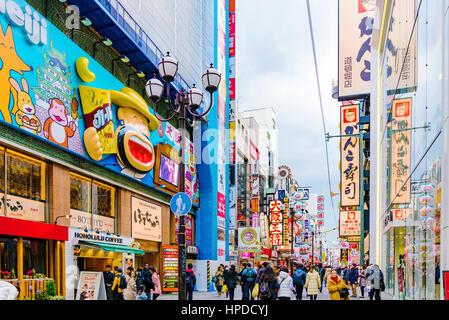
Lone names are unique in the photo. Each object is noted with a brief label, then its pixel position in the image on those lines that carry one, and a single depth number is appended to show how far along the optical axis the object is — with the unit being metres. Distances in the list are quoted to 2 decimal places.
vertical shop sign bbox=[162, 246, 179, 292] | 24.03
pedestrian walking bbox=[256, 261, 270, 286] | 12.34
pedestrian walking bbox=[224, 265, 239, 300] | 18.34
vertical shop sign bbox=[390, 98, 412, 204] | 14.47
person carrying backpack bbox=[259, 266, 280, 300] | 11.75
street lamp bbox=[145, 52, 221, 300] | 11.81
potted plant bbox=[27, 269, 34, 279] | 14.71
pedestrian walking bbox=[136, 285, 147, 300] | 12.85
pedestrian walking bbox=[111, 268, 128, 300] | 12.78
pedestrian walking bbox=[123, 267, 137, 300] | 12.52
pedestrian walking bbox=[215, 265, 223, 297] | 23.28
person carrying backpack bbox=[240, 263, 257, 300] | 16.59
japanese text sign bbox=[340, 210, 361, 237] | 38.50
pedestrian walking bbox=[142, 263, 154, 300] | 14.54
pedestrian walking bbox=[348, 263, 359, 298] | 23.22
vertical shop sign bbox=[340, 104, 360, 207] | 38.03
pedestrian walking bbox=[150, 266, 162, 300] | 14.55
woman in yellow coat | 11.70
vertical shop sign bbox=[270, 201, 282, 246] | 56.78
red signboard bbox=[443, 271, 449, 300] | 6.46
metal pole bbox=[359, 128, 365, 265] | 31.55
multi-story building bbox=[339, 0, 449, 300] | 9.24
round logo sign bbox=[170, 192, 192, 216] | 11.90
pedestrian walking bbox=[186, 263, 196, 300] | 19.28
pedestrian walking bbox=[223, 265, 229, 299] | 19.37
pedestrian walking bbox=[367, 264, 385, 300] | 15.62
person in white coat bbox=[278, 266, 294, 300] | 11.99
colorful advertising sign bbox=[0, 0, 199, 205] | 14.38
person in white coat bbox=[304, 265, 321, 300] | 16.33
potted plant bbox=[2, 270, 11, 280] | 13.49
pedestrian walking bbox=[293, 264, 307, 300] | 17.70
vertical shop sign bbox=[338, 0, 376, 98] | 36.56
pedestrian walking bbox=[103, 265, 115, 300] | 13.84
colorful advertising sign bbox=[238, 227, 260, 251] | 30.95
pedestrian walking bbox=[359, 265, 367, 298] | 22.75
